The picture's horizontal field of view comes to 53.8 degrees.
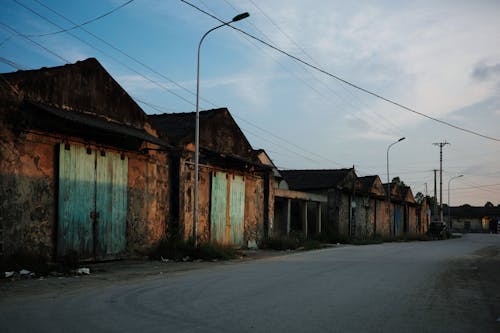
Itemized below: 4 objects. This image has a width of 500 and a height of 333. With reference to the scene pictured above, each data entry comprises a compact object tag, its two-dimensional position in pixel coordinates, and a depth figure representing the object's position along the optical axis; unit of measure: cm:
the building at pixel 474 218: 10150
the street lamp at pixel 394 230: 5409
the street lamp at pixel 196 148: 1717
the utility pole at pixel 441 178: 5598
